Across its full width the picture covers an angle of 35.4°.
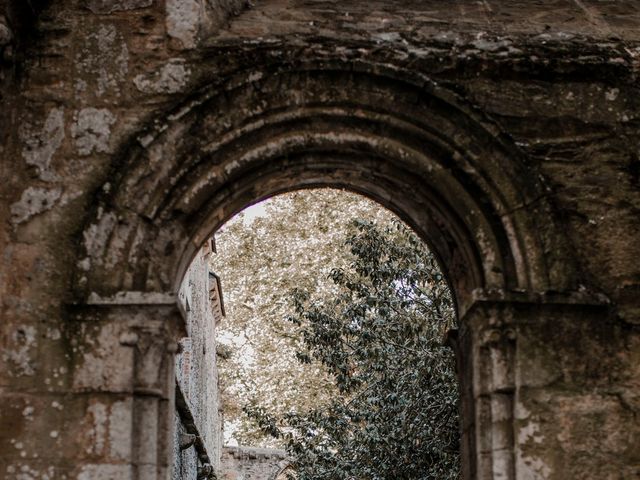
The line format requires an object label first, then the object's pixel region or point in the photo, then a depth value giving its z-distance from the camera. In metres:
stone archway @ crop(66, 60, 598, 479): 5.27
